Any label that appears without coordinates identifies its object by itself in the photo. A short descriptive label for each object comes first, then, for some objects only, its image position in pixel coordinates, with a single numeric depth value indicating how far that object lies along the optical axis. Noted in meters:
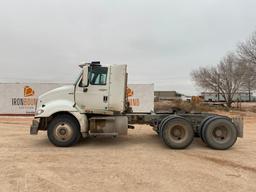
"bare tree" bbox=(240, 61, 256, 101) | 20.29
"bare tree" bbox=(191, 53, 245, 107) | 28.04
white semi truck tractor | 6.06
